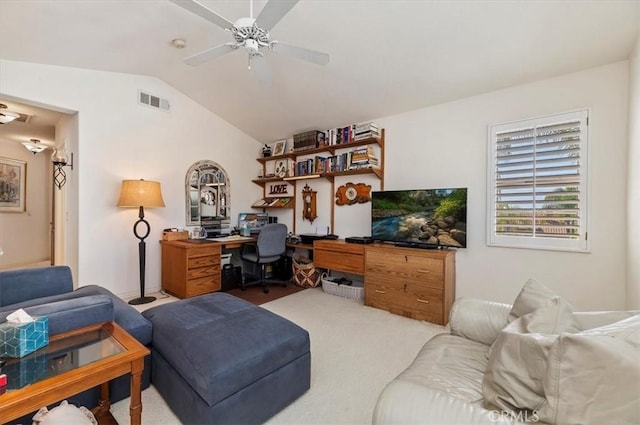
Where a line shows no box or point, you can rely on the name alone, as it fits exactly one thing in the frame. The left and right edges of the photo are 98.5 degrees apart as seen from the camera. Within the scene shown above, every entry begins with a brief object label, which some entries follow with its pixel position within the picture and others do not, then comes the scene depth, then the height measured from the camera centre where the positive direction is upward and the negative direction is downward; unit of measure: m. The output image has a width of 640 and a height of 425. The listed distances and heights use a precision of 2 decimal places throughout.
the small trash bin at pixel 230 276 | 3.98 -0.98
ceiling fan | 1.59 +1.15
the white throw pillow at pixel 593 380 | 0.70 -0.45
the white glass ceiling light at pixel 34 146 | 4.40 +1.01
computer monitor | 4.71 -0.19
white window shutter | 2.46 +0.28
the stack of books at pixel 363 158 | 3.62 +0.70
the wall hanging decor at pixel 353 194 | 3.85 +0.25
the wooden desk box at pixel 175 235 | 3.79 -0.36
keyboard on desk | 3.94 -0.42
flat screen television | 2.89 -0.07
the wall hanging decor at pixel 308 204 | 4.44 +0.11
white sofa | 0.83 -0.64
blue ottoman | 1.35 -0.82
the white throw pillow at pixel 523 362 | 0.88 -0.51
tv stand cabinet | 2.81 -0.73
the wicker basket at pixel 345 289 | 3.55 -1.04
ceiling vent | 3.87 +1.33
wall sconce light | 3.48 +0.56
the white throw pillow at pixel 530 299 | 1.28 -0.41
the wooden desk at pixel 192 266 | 3.43 -0.73
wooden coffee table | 0.98 -0.65
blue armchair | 1.45 -0.62
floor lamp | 3.28 +0.12
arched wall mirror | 4.19 +0.27
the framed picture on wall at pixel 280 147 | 4.72 +1.09
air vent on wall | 3.63 +1.47
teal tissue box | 1.17 -0.56
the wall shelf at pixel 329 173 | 3.68 +0.56
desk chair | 3.78 -0.54
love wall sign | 4.83 +0.39
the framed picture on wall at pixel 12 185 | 4.80 +0.43
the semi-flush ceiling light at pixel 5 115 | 3.38 +1.16
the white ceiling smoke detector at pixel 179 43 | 2.81 +1.73
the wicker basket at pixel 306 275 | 4.09 -0.96
